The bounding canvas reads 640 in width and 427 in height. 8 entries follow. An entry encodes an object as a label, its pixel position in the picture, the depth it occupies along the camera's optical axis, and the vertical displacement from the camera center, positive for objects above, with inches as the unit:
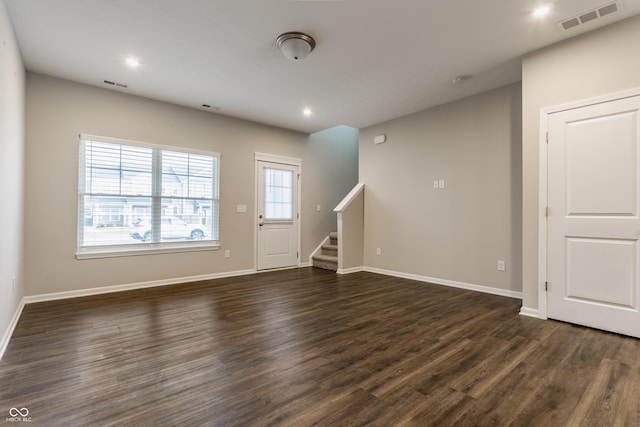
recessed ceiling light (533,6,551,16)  97.0 +66.6
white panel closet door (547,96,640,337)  102.0 +0.8
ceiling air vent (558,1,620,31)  96.3 +66.6
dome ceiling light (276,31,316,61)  111.9 +64.6
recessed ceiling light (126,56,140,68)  130.0 +66.6
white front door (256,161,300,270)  219.8 +1.3
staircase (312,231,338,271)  227.3 -30.7
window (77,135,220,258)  156.9 +10.2
